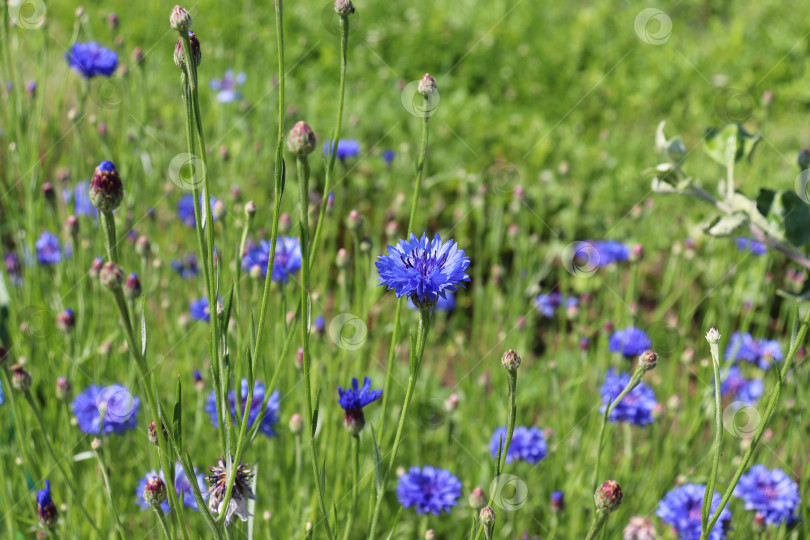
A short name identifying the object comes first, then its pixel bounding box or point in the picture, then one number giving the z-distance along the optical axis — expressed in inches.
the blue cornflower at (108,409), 65.4
